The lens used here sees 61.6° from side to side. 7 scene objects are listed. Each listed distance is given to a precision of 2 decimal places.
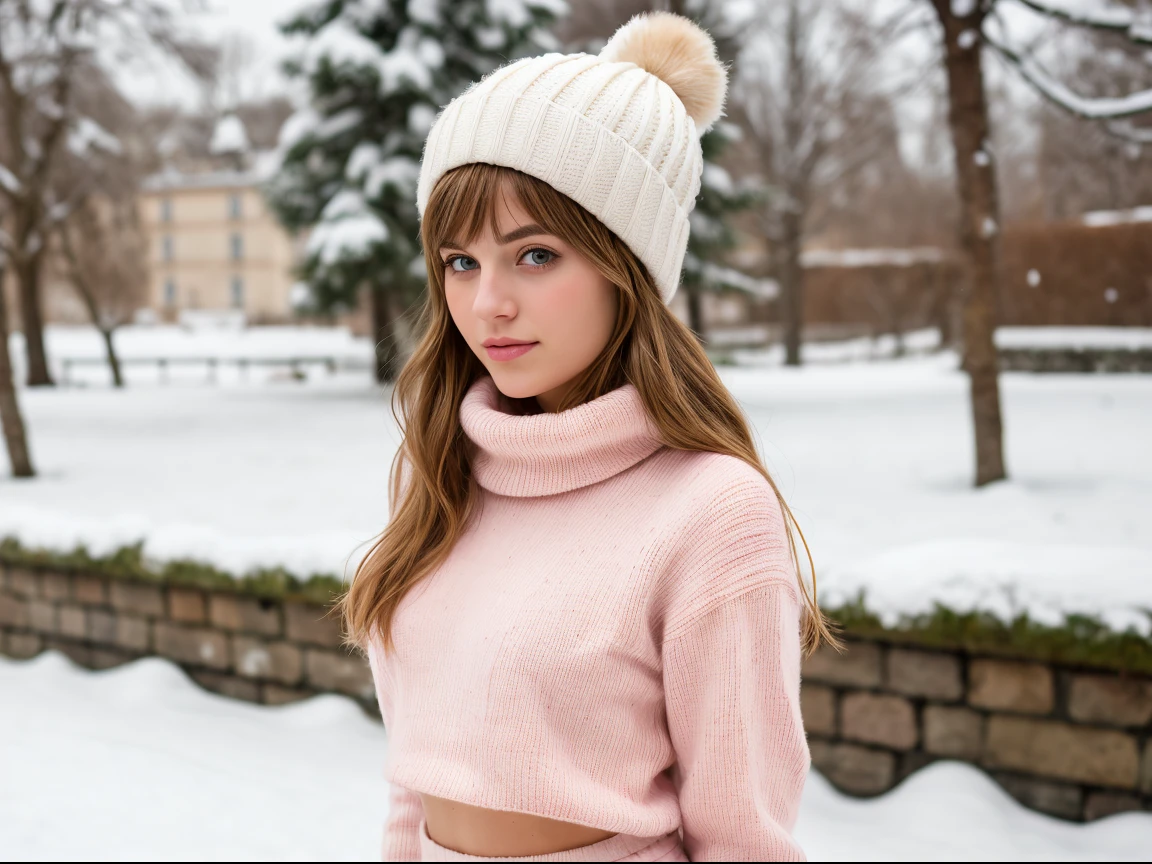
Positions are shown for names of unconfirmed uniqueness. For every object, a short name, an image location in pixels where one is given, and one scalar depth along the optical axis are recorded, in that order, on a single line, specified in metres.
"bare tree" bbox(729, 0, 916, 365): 16.88
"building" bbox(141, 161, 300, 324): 48.84
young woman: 1.25
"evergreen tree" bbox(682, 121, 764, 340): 12.72
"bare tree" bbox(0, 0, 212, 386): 9.15
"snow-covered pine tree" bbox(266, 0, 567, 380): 11.78
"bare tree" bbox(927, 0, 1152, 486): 5.68
